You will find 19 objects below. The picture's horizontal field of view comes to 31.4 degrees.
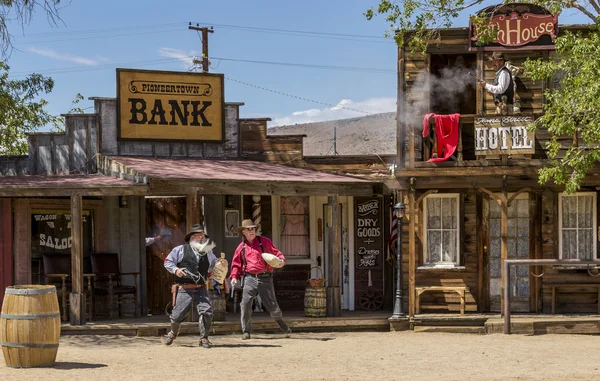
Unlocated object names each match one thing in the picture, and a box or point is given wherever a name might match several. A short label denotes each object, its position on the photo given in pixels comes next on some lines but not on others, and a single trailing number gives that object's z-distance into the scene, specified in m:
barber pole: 19.66
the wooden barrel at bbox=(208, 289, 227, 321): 16.69
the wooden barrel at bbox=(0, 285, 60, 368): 11.58
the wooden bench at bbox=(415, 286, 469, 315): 18.08
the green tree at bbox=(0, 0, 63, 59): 16.08
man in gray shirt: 14.25
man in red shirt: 15.19
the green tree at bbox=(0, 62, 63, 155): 21.30
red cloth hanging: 17.84
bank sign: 18.94
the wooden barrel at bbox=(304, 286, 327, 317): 17.50
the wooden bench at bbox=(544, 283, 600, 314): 18.33
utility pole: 34.31
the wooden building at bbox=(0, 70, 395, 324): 17.45
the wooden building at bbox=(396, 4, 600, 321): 18.34
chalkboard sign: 19.70
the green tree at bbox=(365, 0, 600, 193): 15.77
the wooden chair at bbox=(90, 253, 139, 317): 18.10
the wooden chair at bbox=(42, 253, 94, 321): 17.25
